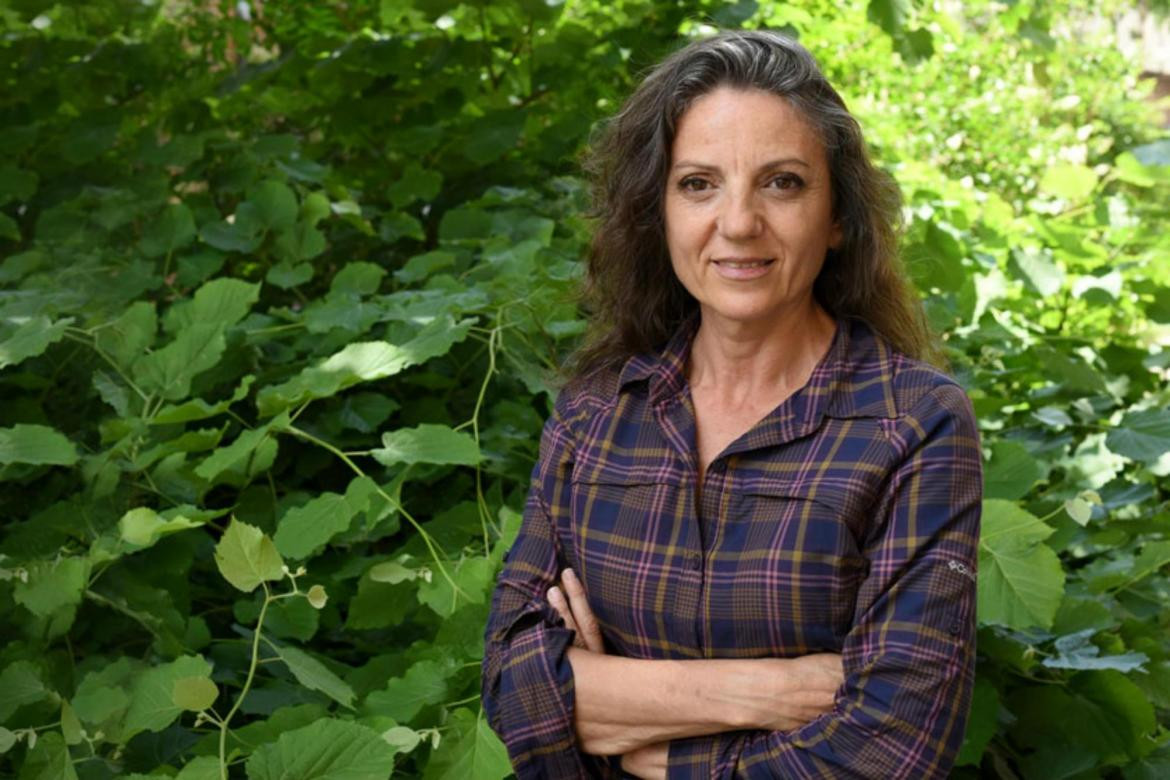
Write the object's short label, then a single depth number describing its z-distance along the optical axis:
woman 1.48
